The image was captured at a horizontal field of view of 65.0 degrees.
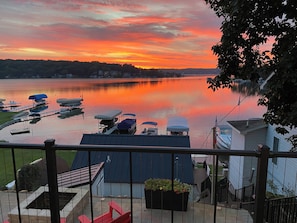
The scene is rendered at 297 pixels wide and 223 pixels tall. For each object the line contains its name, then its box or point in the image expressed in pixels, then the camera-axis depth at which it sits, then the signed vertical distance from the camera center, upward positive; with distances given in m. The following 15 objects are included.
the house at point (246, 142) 10.34 -3.05
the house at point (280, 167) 7.96 -3.42
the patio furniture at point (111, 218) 3.64 -2.30
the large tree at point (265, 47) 3.51 +0.47
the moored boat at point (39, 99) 41.18 -4.29
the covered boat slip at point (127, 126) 24.11 -5.29
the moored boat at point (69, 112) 36.66 -5.95
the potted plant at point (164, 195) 4.82 -2.48
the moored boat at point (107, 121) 26.69 -5.56
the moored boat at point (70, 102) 42.03 -4.79
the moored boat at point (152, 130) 22.79 -5.46
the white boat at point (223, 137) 18.78 -5.38
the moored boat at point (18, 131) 25.70 -6.19
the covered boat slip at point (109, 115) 27.36 -4.77
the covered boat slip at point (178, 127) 21.87 -4.94
